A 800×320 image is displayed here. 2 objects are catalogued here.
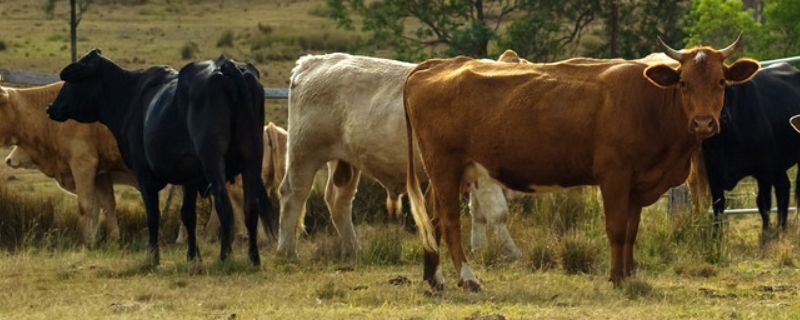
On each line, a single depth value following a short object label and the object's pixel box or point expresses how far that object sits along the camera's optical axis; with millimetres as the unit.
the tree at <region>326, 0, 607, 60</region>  43438
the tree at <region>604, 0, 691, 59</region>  44469
